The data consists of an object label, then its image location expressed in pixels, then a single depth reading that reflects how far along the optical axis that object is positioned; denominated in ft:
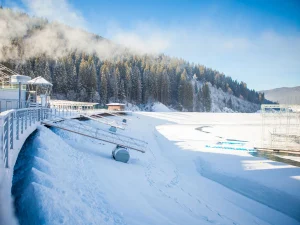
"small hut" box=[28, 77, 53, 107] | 47.74
